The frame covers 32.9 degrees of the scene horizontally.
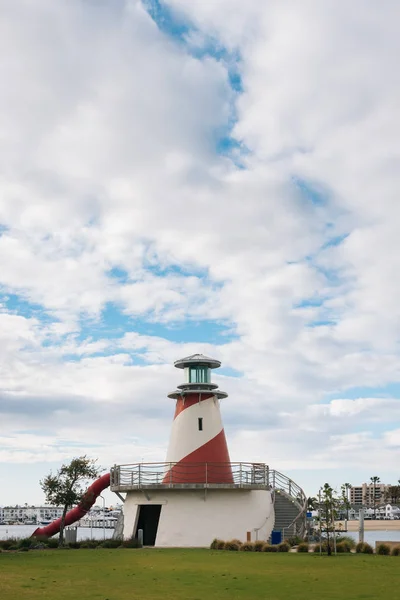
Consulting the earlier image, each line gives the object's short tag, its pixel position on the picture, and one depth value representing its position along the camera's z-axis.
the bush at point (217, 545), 33.38
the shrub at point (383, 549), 29.50
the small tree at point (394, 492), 175.82
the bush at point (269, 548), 31.33
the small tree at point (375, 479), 194.38
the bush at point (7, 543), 35.75
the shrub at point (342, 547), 31.14
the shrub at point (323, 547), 31.09
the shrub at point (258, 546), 31.76
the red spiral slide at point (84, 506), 42.30
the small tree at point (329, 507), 30.21
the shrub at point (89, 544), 37.41
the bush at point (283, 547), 31.46
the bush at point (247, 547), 31.84
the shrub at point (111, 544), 36.31
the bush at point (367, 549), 30.70
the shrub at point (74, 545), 37.27
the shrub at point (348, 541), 32.00
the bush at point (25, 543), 35.91
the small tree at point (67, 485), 39.16
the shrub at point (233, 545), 32.62
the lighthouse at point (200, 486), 36.56
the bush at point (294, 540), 34.68
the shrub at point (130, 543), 36.22
